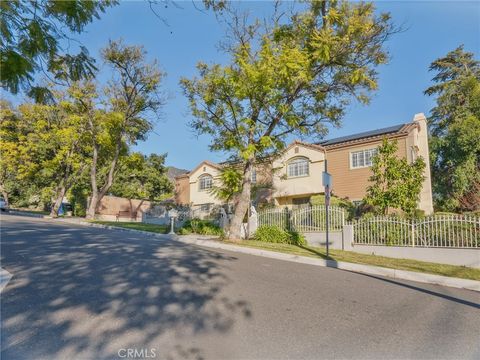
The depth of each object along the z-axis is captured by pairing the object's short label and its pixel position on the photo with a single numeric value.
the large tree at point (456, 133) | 23.31
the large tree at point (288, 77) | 14.31
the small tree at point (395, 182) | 14.43
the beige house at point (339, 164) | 21.31
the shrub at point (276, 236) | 15.88
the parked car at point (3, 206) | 33.01
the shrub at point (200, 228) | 19.55
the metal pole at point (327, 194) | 11.81
